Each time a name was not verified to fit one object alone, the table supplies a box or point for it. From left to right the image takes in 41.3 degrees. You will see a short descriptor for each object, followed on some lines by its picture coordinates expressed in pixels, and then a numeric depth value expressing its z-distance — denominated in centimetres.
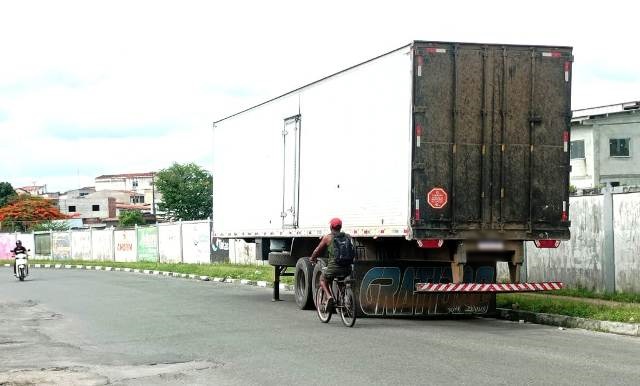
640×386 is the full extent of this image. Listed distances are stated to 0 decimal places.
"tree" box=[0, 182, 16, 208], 11106
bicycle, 1310
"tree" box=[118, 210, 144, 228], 8606
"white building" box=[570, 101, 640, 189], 4916
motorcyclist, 3225
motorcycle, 3149
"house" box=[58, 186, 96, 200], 13874
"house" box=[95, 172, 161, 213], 15488
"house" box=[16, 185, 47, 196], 14992
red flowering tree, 9469
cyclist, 1343
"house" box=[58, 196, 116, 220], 11831
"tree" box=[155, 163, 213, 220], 9056
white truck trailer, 1292
